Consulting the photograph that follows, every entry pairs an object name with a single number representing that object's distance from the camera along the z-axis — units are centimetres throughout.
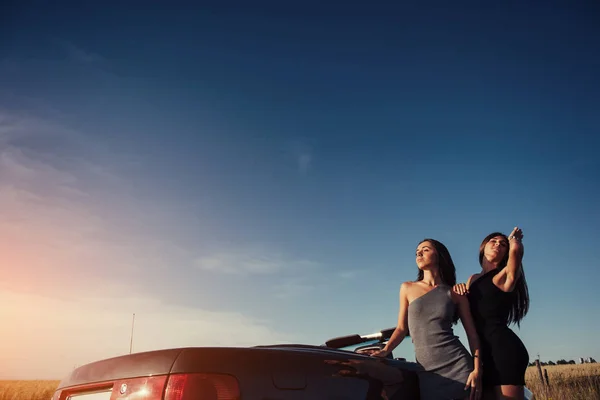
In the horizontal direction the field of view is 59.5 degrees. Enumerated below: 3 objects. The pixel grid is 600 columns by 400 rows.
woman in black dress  319
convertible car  192
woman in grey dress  297
